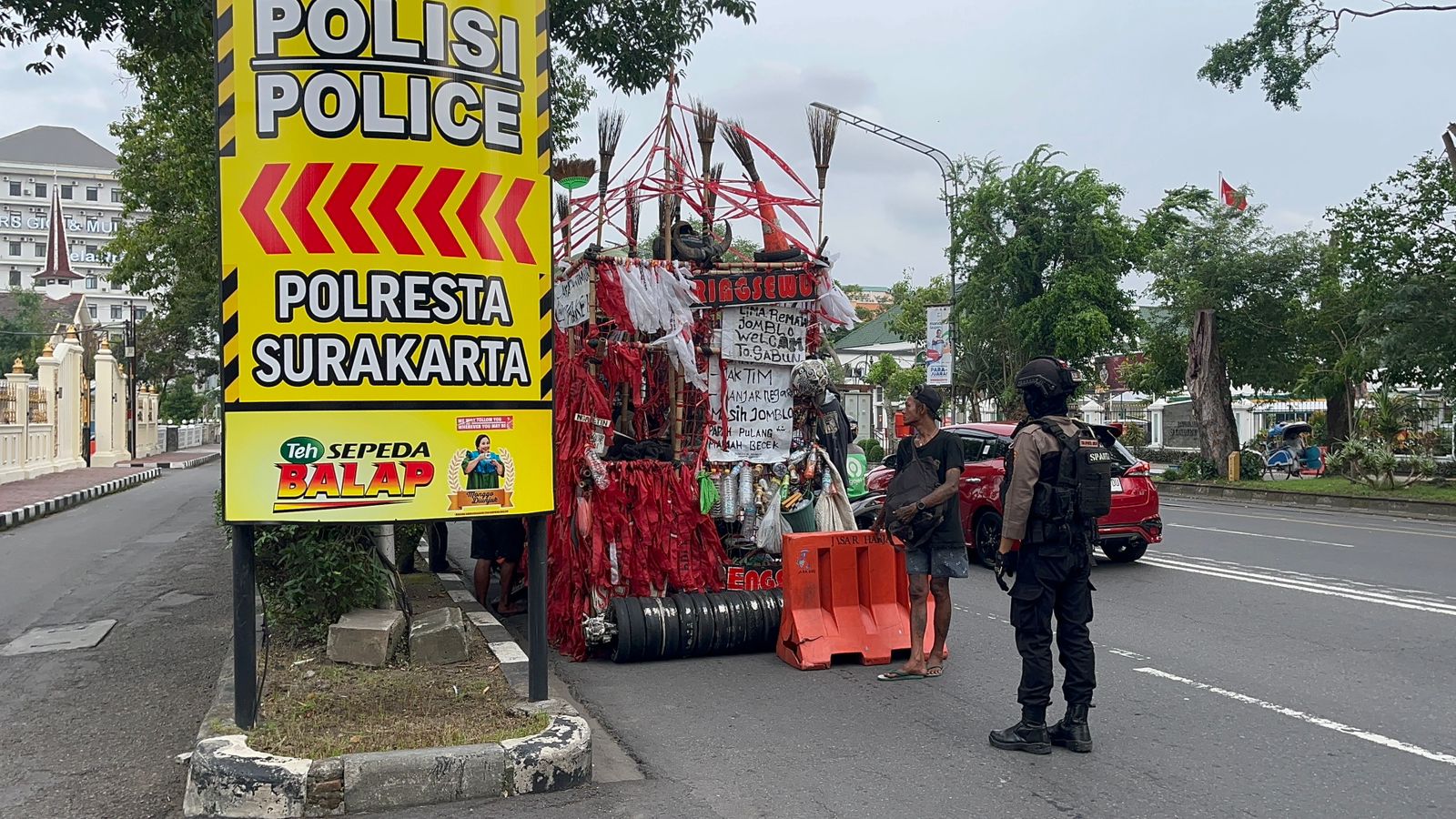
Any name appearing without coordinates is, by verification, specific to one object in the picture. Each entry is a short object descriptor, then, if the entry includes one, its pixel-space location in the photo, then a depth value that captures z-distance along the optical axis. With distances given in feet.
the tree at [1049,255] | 89.86
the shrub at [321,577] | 22.13
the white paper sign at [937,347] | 79.92
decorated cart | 24.47
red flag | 97.19
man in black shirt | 21.90
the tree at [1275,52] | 66.80
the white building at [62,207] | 321.32
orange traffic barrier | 23.45
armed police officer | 17.40
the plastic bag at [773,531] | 26.08
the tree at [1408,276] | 65.98
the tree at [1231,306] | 89.92
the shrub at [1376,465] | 72.79
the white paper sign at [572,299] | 25.34
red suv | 37.42
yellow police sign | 16.37
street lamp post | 85.20
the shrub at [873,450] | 93.79
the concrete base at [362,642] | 20.84
